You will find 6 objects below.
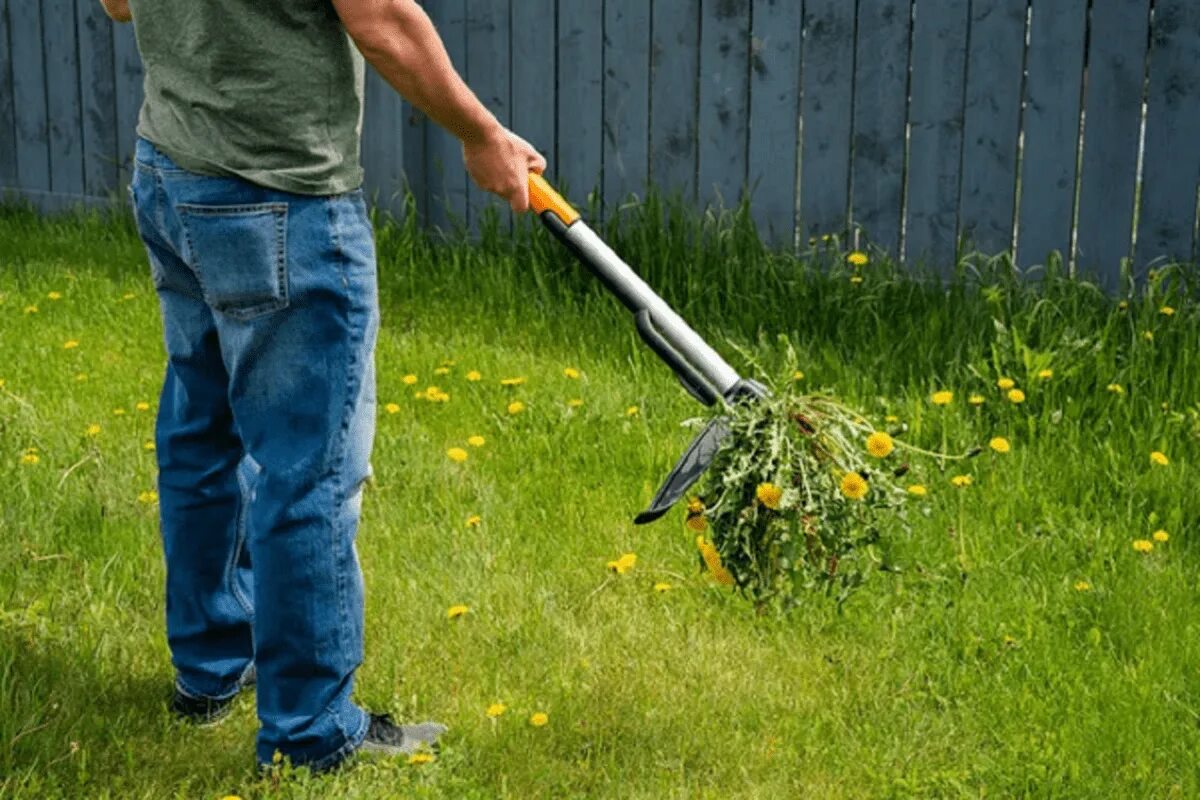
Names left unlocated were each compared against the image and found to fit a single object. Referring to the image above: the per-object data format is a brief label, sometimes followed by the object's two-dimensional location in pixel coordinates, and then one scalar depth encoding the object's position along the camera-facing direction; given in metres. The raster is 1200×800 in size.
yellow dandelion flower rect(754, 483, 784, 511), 2.65
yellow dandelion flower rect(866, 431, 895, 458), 2.74
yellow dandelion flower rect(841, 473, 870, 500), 2.69
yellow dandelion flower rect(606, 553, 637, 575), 3.45
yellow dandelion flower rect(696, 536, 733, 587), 2.82
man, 2.38
